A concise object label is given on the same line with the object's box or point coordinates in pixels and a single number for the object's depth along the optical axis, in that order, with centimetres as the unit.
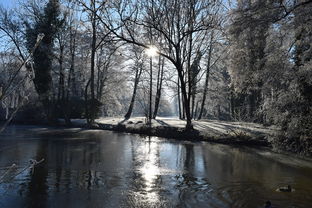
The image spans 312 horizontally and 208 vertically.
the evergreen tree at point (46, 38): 2636
